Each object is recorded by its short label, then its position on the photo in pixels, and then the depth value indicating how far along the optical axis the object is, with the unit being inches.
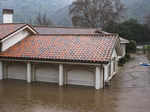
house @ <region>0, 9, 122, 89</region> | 608.7
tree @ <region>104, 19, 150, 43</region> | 2052.2
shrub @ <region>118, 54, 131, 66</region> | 1120.8
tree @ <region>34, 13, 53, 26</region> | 2561.5
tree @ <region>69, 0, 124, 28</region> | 2206.0
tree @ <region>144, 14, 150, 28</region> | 2644.9
